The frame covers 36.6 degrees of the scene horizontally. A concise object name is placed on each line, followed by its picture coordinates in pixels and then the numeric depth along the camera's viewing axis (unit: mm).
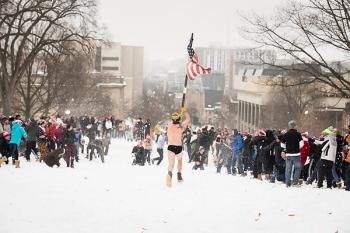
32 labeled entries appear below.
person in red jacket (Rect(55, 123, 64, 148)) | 22031
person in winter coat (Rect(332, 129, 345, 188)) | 15302
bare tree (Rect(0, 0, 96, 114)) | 30578
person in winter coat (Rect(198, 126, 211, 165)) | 23719
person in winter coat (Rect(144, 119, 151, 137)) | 34688
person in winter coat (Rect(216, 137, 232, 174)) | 20720
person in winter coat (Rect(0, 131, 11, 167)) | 18609
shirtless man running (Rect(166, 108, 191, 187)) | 13258
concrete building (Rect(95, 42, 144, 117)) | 108525
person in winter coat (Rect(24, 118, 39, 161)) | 20078
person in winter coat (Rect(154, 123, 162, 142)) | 35406
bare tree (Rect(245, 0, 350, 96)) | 17891
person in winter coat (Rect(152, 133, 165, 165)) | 24156
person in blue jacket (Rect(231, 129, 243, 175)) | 19531
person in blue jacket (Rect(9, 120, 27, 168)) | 17500
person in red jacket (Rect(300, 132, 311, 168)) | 16219
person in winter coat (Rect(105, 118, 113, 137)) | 35438
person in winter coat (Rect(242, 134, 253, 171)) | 19094
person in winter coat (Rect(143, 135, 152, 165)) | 24703
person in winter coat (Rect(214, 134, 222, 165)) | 24739
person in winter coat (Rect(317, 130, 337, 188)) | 14258
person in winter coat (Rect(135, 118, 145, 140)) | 36125
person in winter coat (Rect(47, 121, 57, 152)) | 21859
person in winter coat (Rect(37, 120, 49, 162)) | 20094
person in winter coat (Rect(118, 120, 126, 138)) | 42444
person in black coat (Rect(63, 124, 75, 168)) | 19781
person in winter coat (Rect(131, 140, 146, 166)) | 23594
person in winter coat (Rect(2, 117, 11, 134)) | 20378
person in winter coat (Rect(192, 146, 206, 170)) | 21462
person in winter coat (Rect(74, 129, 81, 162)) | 21978
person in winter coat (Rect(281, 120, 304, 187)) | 14188
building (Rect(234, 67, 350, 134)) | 70031
